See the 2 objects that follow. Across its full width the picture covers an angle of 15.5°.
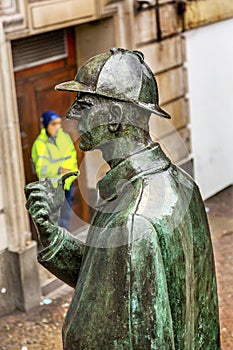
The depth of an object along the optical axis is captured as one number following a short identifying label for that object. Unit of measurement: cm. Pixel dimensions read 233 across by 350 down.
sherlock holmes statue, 295
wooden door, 996
